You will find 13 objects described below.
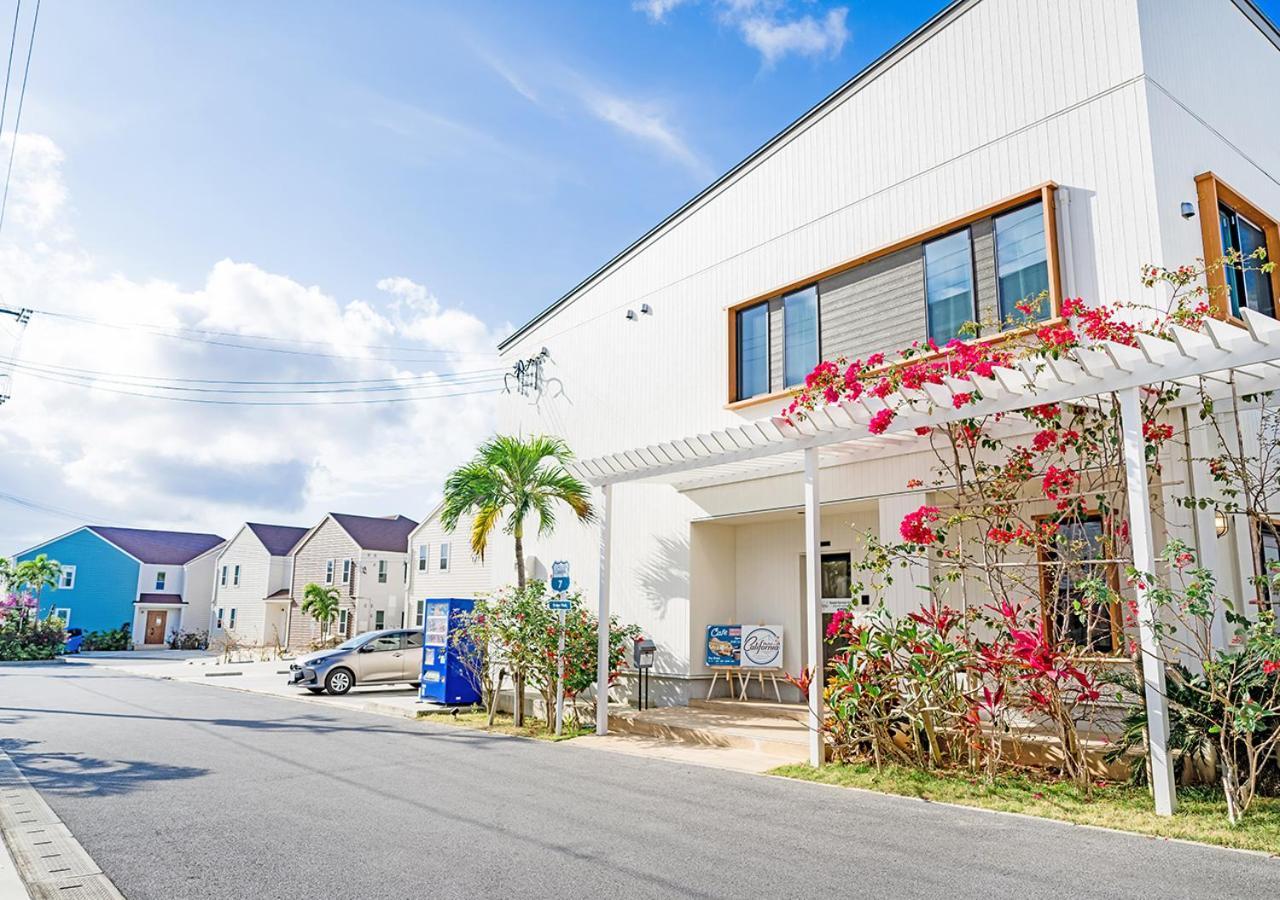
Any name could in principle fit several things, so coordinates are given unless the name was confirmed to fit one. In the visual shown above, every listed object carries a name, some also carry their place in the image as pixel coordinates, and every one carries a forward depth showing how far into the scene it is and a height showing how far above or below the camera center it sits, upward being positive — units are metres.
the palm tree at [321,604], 35.12 +0.14
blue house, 46.19 +1.30
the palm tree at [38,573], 40.56 +1.65
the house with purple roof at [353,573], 37.97 +1.54
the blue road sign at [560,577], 11.44 +0.41
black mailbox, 13.30 -0.71
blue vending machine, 14.61 -1.03
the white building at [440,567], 30.39 +1.49
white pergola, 6.30 +1.86
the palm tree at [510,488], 14.54 +2.05
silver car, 18.17 -1.22
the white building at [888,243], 9.06 +4.65
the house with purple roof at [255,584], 42.38 +1.19
